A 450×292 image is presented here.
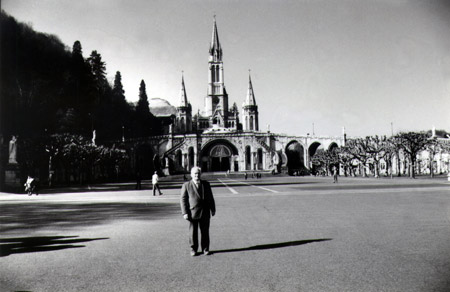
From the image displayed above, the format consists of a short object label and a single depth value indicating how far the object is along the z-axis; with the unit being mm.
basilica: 95250
